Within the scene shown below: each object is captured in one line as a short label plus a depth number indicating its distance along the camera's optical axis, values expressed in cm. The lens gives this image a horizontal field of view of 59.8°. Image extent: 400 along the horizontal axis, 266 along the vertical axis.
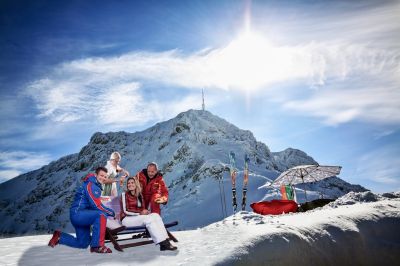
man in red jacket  704
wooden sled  592
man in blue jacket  580
